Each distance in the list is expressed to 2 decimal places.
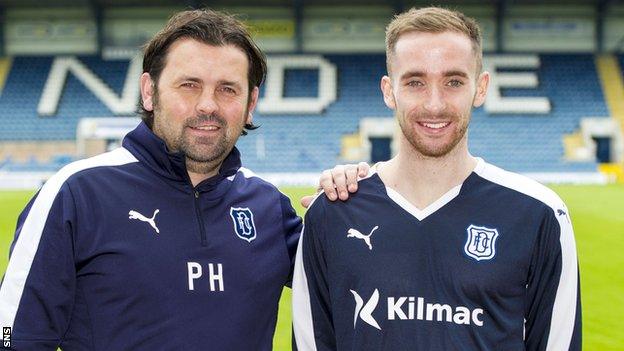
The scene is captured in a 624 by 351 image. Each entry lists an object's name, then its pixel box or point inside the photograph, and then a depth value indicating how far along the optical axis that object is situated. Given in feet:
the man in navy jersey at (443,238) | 7.54
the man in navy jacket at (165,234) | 7.54
